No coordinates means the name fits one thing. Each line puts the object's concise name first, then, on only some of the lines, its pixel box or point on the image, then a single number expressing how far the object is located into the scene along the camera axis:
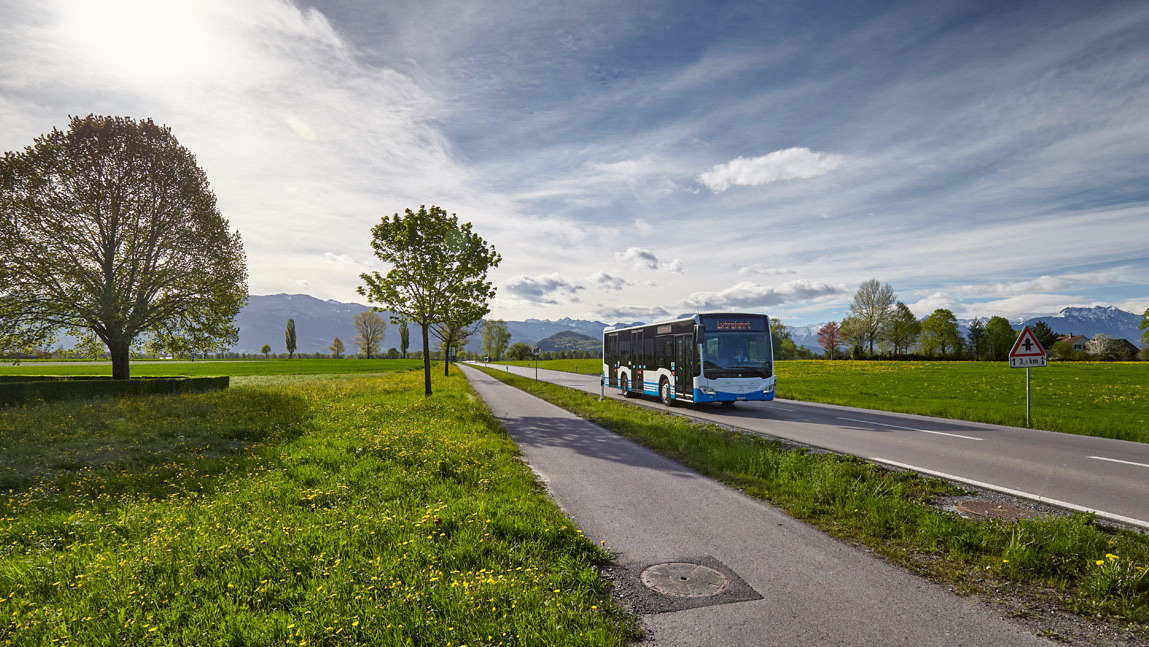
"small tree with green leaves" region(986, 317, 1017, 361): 82.28
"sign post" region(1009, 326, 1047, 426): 14.17
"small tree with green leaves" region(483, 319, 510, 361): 132.59
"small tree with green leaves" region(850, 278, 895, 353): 84.06
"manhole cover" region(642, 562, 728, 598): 4.44
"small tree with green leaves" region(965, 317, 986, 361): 87.89
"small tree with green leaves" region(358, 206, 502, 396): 22.28
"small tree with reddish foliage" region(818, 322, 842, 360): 99.21
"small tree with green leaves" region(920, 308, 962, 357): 89.12
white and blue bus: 17.36
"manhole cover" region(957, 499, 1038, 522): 6.04
